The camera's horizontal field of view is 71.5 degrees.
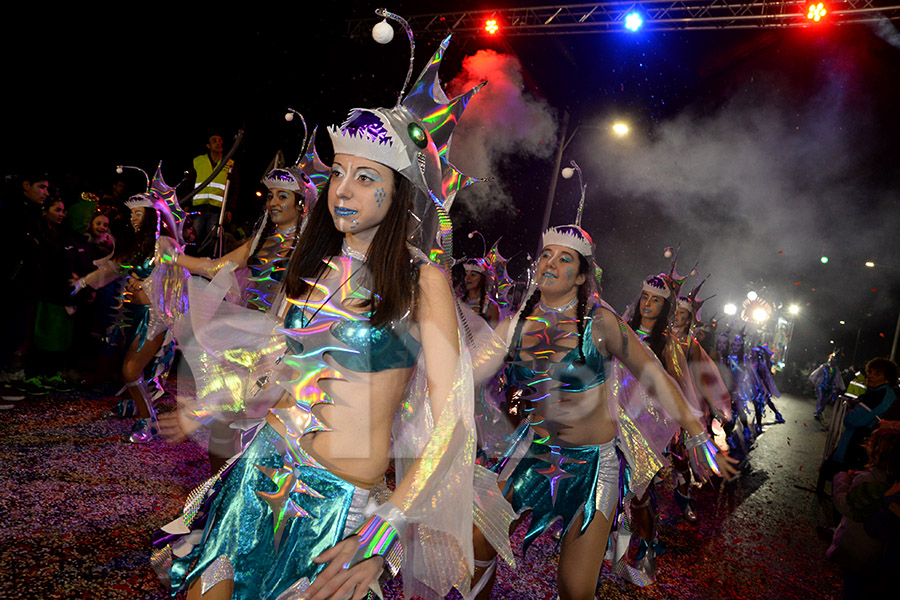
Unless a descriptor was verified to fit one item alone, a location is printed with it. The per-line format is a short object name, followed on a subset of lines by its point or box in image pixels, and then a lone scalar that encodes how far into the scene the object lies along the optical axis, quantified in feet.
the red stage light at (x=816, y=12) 27.61
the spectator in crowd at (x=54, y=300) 21.74
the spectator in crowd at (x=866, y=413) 24.54
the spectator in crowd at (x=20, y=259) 20.03
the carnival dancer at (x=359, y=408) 5.12
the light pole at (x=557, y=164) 34.50
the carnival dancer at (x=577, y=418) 10.77
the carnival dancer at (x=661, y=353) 15.53
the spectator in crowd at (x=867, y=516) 13.53
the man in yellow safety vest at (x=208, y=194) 26.71
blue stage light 31.20
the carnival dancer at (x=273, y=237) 14.08
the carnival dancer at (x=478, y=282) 30.35
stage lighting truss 27.63
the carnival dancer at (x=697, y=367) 22.77
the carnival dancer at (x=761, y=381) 40.21
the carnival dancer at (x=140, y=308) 15.97
